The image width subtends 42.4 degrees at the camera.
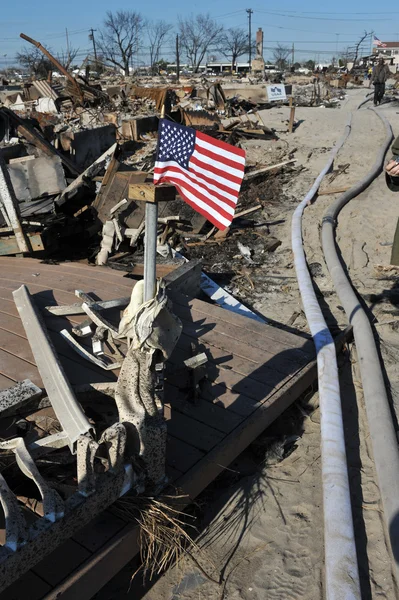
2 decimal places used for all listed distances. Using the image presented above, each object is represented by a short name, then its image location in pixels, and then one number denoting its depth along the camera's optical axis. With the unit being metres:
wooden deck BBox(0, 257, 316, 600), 2.68
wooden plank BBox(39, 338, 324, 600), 2.60
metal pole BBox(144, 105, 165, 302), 2.74
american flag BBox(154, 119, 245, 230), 2.92
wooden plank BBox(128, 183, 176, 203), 2.64
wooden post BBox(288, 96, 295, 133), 19.07
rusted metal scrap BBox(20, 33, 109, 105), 24.98
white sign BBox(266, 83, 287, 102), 29.33
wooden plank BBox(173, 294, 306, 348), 4.95
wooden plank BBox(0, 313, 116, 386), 4.07
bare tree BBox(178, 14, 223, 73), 99.69
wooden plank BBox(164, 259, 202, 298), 5.63
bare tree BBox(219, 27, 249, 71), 99.42
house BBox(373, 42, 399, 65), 109.32
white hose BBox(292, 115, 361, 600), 2.86
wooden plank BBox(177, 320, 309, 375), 4.58
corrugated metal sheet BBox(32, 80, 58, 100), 28.11
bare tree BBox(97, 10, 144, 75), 88.81
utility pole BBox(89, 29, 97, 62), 81.64
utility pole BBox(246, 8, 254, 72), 92.00
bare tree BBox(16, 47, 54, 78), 53.00
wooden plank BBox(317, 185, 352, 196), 11.02
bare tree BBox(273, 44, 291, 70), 109.62
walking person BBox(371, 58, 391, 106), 26.56
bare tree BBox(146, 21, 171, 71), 105.06
